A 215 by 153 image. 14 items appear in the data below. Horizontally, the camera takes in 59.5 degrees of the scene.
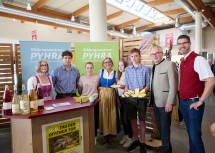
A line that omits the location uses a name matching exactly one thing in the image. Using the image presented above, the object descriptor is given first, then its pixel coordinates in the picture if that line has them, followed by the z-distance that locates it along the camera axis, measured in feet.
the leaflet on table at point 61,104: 7.49
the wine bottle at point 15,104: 6.14
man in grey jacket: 8.01
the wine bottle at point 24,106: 6.07
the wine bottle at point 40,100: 6.57
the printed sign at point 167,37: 33.69
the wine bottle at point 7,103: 6.19
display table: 6.29
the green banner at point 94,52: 12.71
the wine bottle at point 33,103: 6.28
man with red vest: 7.04
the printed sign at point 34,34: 27.01
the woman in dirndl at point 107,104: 10.39
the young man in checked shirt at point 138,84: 9.24
